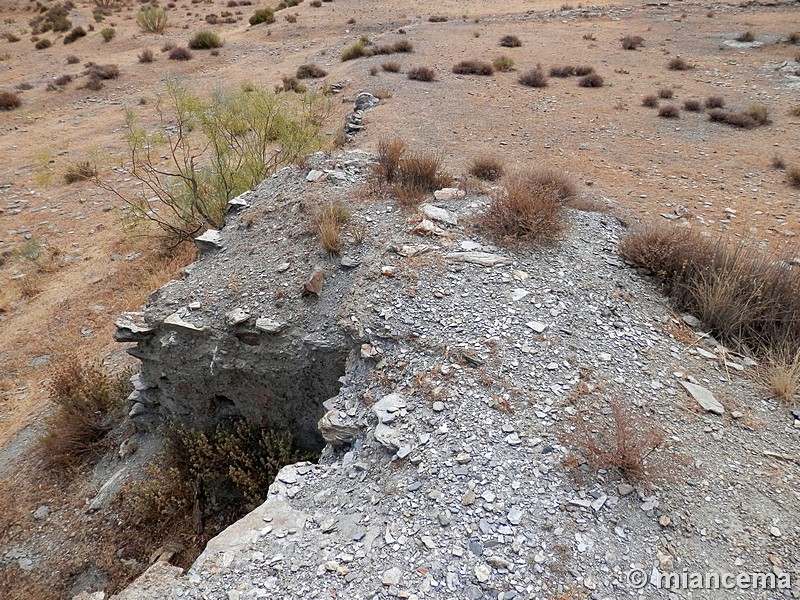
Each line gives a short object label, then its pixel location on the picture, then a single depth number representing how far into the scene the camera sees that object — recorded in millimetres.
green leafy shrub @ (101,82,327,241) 7828
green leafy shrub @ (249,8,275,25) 25547
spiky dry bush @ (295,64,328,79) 17367
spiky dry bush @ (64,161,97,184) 11377
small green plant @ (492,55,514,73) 16438
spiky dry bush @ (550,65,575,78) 15633
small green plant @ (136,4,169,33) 25844
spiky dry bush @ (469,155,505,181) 7590
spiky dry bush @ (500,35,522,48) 19328
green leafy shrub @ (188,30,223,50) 22469
